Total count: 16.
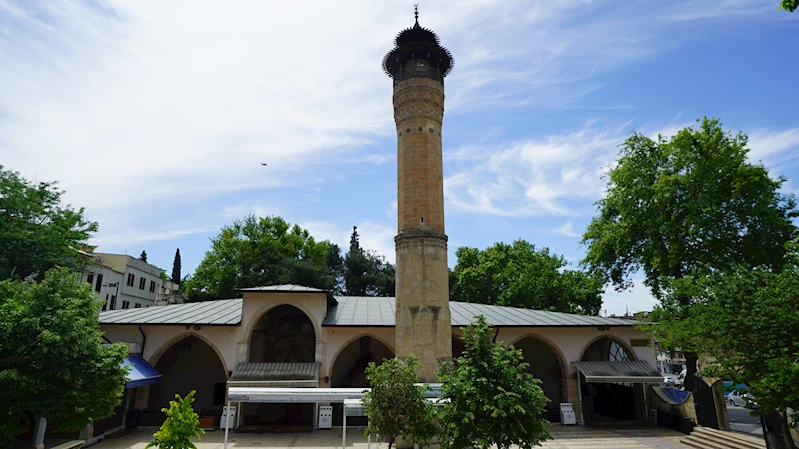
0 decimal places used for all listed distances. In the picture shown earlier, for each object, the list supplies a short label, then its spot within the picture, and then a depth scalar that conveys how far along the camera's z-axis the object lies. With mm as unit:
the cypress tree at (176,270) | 58791
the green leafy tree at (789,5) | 5383
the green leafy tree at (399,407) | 12352
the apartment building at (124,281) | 37031
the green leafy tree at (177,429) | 10984
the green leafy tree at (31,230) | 22672
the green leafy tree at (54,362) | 12180
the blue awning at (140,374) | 18078
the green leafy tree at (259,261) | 41000
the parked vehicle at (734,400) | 30300
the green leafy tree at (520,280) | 39125
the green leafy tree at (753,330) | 10406
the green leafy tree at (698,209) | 19797
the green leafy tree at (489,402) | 11570
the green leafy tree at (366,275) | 45688
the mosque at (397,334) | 17109
